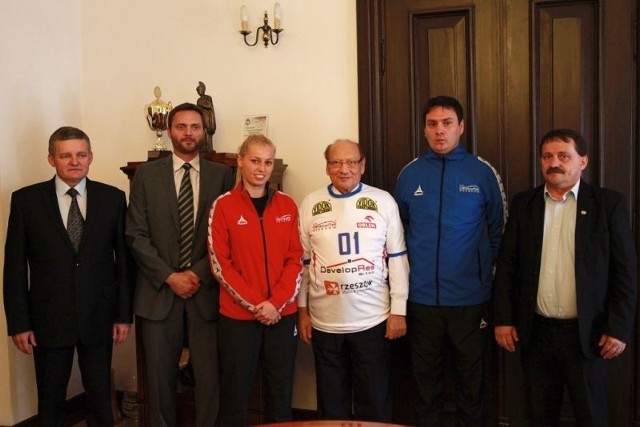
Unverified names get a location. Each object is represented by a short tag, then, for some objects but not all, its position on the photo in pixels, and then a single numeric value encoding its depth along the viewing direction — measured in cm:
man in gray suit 246
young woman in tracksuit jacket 230
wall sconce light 293
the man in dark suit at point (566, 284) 207
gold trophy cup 307
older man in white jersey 233
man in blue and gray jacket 234
